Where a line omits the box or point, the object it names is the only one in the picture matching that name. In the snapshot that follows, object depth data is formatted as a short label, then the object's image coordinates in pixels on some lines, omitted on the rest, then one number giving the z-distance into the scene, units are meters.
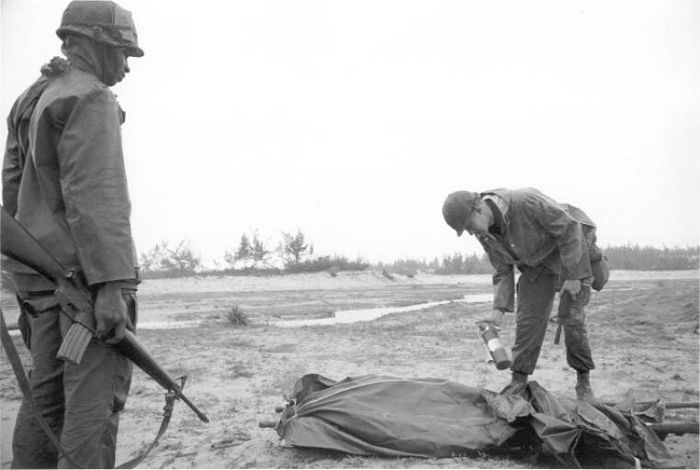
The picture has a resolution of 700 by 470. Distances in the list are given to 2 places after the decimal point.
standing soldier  2.22
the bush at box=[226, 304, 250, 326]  11.33
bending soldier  4.05
